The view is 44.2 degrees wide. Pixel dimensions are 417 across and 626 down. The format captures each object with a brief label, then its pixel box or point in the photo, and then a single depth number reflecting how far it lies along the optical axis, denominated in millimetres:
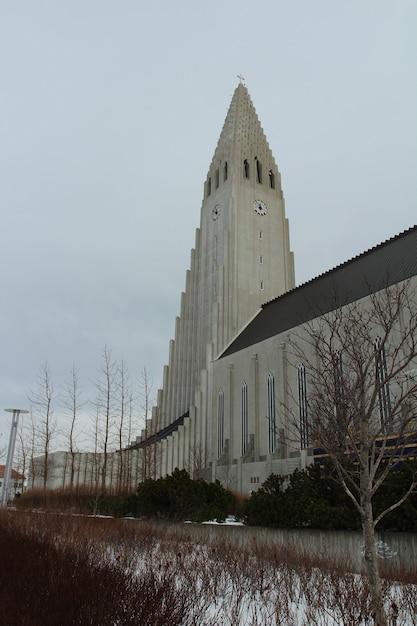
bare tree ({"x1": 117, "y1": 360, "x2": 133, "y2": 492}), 31542
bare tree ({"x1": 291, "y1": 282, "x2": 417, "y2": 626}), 6824
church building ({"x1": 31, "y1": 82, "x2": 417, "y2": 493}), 35094
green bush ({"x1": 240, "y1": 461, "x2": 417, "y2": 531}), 11734
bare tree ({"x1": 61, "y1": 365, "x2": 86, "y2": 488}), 32938
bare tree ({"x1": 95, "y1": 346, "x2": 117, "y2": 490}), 32603
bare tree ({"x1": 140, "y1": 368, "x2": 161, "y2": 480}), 37281
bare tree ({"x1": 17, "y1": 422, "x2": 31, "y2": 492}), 40219
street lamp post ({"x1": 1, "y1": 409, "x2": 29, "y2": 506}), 24484
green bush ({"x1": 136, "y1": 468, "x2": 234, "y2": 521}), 17266
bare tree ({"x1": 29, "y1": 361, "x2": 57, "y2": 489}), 33500
